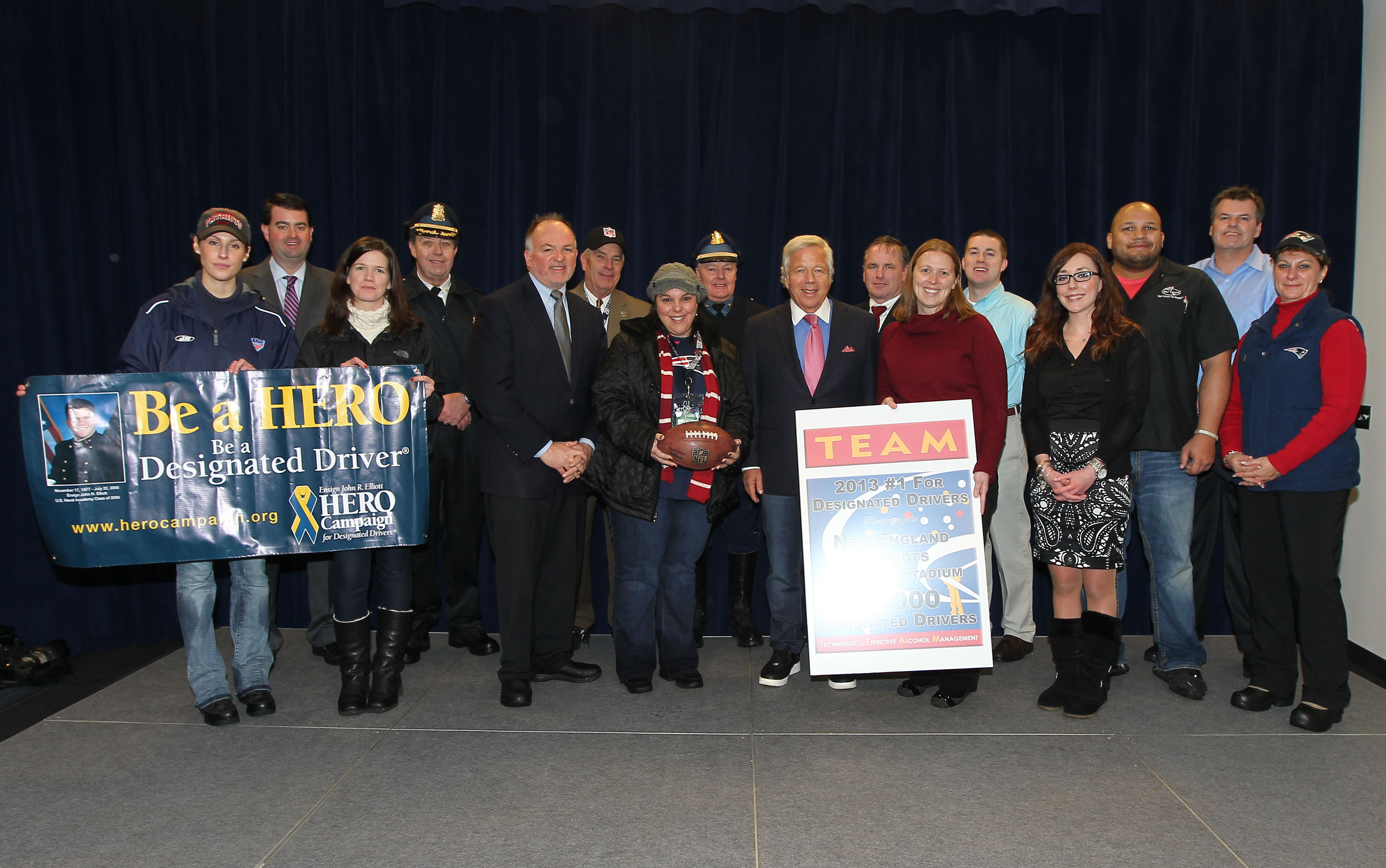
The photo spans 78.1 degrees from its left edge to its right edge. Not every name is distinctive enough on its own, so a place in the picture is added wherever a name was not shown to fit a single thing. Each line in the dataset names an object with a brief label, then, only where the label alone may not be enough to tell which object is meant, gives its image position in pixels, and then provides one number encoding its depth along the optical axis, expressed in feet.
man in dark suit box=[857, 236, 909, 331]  11.74
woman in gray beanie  10.53
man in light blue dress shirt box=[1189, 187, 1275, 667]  11.77
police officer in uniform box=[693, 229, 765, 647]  12.83
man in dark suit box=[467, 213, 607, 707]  10.52
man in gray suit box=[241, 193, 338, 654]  12.23
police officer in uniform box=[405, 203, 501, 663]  12.40
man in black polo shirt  10.75
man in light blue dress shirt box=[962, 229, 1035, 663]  11.97
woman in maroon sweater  10.23
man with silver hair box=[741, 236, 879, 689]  10.76
